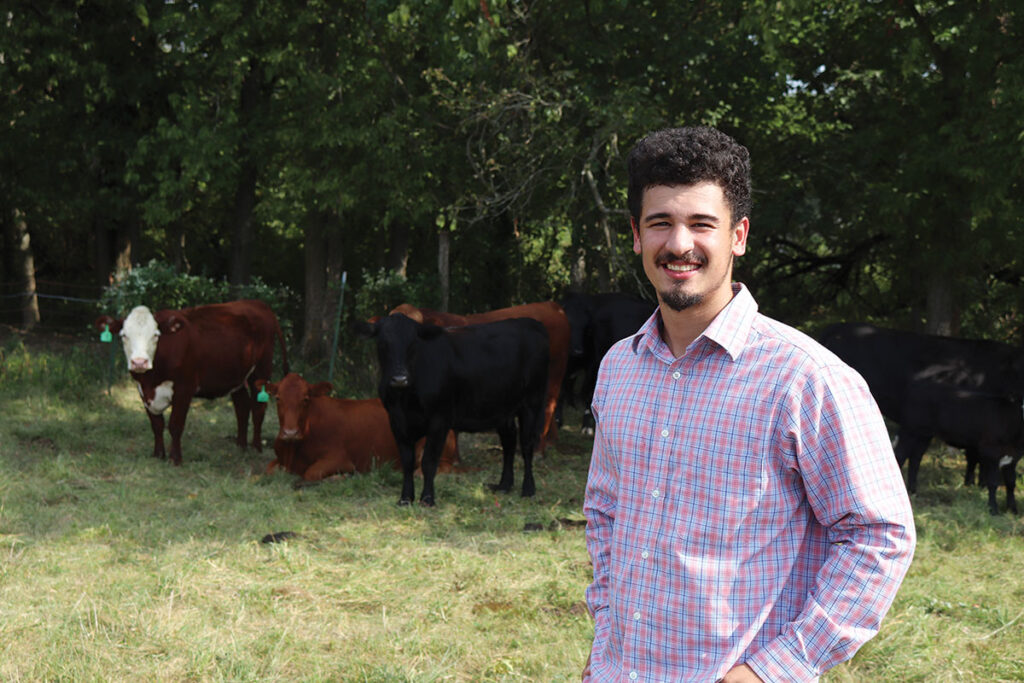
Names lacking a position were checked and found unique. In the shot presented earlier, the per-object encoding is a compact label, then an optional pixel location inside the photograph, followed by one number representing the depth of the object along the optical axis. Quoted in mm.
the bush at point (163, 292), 12812
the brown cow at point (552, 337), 10414
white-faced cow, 9273
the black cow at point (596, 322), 10773
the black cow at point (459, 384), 7793
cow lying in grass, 8617
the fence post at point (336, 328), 12648
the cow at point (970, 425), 7883
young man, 1706
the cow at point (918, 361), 9164
